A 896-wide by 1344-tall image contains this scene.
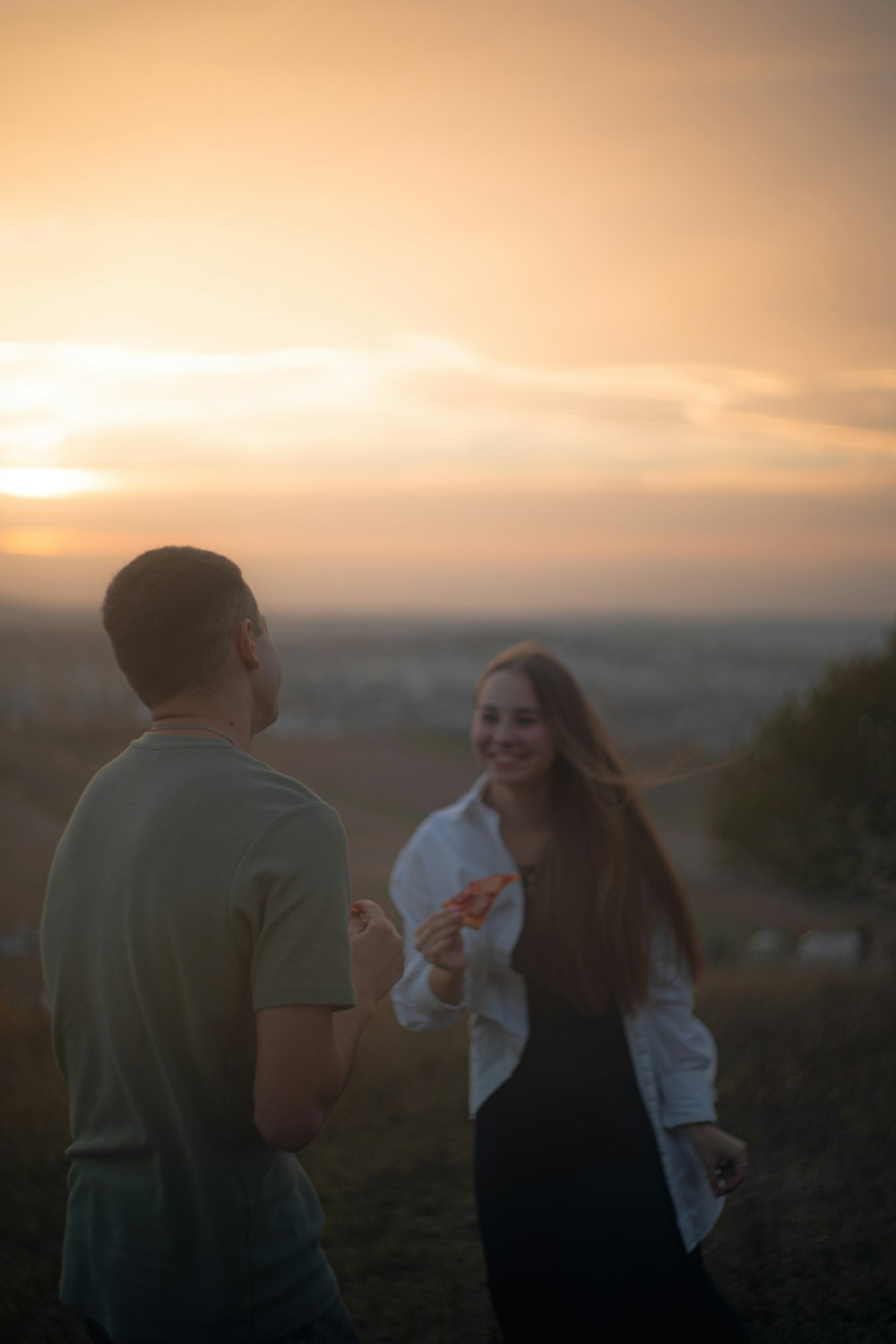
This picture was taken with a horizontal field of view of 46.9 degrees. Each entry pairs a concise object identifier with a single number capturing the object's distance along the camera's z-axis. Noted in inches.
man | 68.2
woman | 129.7
